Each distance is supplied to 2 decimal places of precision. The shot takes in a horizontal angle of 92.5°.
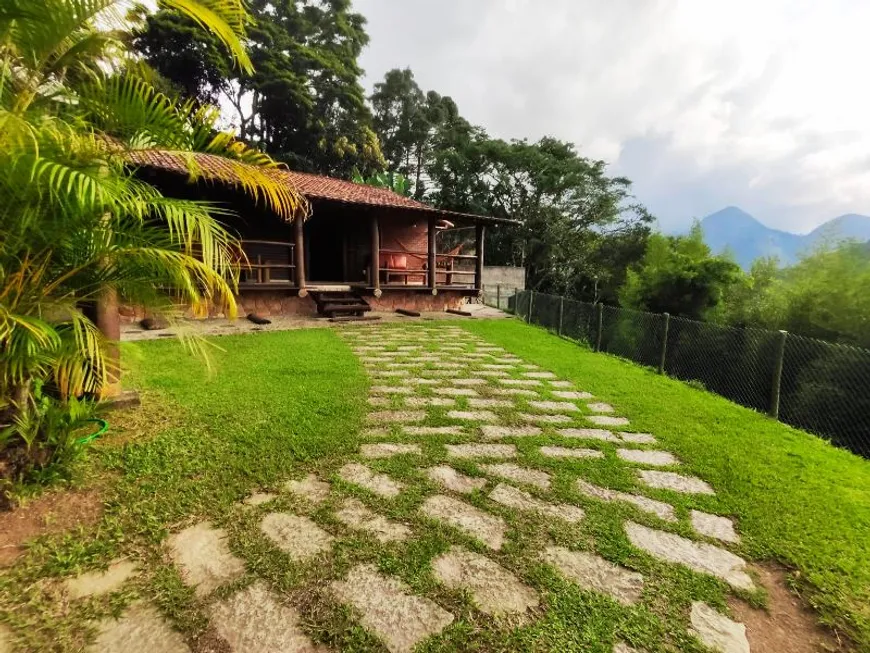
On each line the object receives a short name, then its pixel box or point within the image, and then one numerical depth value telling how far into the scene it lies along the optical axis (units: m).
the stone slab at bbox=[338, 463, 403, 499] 2.30
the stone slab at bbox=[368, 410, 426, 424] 3.44
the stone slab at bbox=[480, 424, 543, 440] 3.24
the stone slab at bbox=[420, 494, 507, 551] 1.95
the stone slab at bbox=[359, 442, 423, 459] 2.77
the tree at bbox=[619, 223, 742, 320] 11.78
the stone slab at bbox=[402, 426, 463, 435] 3.20
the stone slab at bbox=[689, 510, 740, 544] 2.11
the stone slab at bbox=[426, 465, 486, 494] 2.39
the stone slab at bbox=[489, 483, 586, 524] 2.16
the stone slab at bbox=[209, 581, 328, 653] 1.35
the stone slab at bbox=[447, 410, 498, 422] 3.56
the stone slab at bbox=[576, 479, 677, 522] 2.26
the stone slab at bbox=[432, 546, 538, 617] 1.56
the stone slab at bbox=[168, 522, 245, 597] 1.61
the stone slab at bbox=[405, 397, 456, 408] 3.90
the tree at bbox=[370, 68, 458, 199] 32.34
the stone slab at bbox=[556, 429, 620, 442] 3.32
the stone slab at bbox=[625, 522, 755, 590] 1.81
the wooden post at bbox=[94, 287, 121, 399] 3.19
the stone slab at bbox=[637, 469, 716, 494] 2.59
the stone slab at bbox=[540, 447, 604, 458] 2.93
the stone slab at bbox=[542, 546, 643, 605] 1.66
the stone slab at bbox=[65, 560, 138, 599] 1.55
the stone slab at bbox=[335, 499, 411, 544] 1.91
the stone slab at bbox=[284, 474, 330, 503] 2.22
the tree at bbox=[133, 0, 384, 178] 20.55
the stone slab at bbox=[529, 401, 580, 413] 3.99
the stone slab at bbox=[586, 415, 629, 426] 3.72
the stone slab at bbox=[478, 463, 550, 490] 2.51
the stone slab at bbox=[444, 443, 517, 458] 2.84
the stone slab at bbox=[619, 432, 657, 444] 3.34
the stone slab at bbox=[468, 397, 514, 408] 3.96
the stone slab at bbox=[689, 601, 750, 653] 1.46
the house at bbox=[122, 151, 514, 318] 9.54
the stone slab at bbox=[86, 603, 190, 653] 1.33
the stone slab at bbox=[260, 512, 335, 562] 1.79
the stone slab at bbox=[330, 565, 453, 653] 1.41
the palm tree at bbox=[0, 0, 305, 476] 1.80
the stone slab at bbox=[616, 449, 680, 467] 2.95
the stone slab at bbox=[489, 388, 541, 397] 4.38
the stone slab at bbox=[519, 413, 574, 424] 3.62
